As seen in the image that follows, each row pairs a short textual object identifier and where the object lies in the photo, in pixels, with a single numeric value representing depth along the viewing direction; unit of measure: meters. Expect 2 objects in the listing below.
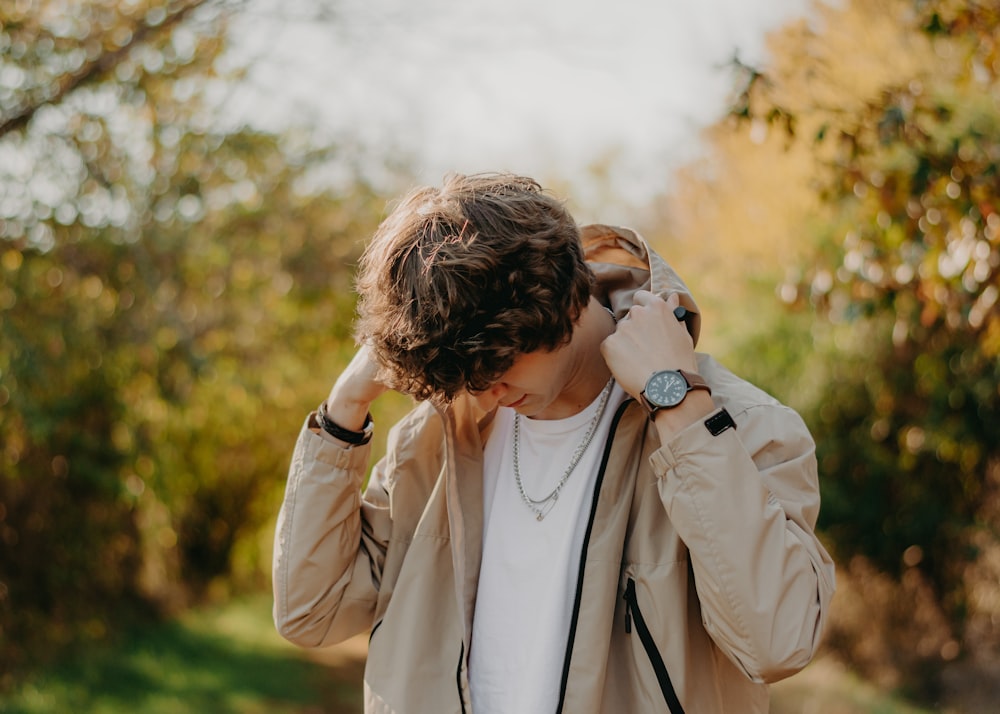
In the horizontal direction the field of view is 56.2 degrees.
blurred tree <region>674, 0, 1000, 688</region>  3.18
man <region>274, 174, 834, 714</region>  1.56
